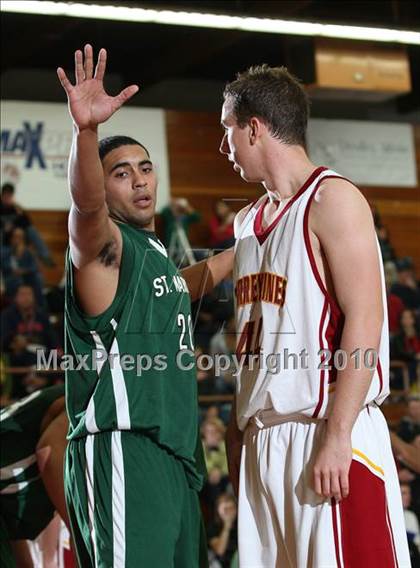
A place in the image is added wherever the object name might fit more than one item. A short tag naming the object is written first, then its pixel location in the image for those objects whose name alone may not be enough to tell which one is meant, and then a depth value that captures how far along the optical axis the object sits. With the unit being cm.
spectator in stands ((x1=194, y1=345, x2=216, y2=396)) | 1028
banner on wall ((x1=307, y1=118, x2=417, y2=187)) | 1573
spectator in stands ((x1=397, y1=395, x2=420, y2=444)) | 826
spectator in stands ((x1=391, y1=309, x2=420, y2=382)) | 1303
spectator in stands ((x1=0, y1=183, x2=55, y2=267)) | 1288
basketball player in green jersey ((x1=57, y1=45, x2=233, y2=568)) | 335
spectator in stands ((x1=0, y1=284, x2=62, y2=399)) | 1147
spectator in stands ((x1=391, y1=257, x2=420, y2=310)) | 1430
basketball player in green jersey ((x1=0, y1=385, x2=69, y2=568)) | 470
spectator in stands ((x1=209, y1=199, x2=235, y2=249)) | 1413
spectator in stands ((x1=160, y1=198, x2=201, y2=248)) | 1394
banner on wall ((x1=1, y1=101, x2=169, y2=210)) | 1390
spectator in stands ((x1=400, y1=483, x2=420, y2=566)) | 792
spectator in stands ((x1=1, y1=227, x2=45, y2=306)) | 1245
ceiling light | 1014
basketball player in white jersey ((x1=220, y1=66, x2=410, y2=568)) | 311
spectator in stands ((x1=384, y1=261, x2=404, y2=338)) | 1358
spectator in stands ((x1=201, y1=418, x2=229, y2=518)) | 931
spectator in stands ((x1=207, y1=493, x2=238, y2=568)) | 880
